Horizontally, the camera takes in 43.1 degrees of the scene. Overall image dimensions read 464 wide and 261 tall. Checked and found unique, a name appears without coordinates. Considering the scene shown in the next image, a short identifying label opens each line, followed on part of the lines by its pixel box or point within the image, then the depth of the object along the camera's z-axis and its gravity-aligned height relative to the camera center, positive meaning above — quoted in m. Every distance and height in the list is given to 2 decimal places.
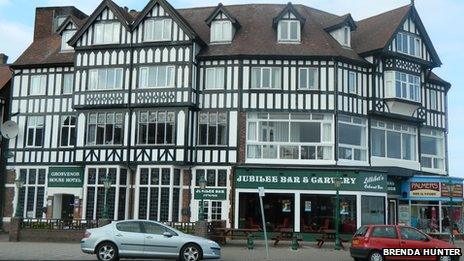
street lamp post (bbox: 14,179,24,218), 29.91 +0.83
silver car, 20.02 -1.45
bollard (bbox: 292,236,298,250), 26.52 -1.69
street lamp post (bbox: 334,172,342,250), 27.19 -0.06
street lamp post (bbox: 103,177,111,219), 29.76 +0.78
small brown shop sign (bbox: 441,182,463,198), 35.82 +1.22
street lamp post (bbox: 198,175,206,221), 29.15 +1.05
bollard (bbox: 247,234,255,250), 26.05 -1.62
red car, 20.58 -1.17
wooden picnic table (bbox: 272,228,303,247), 27.97 -1.45
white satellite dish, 32.97 +3.99
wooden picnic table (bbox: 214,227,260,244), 26.85 -1.32
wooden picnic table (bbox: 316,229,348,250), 27.99 -1.51
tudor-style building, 33.12 +4.94
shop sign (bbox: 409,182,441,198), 35.59 +1.27
